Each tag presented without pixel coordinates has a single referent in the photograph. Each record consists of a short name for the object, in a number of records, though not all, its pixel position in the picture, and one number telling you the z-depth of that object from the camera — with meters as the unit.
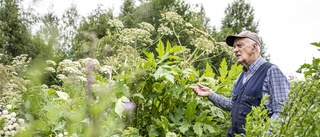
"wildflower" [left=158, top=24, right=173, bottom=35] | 3.51
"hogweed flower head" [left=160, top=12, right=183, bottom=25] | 3.49
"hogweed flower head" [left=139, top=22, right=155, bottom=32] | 3.42
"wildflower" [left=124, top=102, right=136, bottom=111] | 2.03
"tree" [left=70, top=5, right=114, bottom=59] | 19.80
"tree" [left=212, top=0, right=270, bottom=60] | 26.03
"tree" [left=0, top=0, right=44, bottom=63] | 17.80
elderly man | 2.58
